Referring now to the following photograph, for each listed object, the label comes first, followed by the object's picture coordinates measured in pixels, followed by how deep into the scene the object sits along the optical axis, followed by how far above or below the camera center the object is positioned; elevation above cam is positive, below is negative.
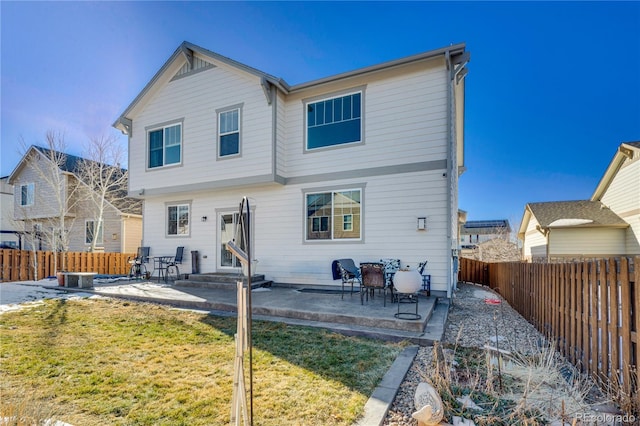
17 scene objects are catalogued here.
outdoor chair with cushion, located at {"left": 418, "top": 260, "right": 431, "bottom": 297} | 7.53 -1.31
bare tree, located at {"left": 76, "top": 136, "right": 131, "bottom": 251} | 16.12 +2.75
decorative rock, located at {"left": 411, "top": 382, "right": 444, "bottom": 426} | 2.29 -1.36
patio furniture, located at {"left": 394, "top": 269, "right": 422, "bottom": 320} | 5.48 -0.99
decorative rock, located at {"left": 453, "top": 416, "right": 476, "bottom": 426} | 2.32 -1.46
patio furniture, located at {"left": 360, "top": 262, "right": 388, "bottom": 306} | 6.22 -0.98
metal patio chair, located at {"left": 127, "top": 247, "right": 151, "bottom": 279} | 11.32 -1.32
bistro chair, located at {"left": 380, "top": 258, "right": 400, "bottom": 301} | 6.85 -1.00
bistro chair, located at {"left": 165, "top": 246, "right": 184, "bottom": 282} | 10.62 -1.33
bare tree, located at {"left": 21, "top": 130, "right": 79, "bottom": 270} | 15.56 +1.89
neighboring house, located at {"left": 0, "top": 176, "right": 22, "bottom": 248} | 21.45 +1.02
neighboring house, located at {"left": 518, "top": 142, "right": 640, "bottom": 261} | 14.12 +0.35
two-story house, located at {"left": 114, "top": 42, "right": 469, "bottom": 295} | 7.88 +1.95
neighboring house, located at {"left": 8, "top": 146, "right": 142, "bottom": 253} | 16.81 +0.93
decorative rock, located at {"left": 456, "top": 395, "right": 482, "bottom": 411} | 2.49 -1.45
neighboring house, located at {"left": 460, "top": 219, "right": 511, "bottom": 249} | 47.27 -0.49
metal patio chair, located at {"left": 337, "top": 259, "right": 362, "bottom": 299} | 7.09 -1.04
